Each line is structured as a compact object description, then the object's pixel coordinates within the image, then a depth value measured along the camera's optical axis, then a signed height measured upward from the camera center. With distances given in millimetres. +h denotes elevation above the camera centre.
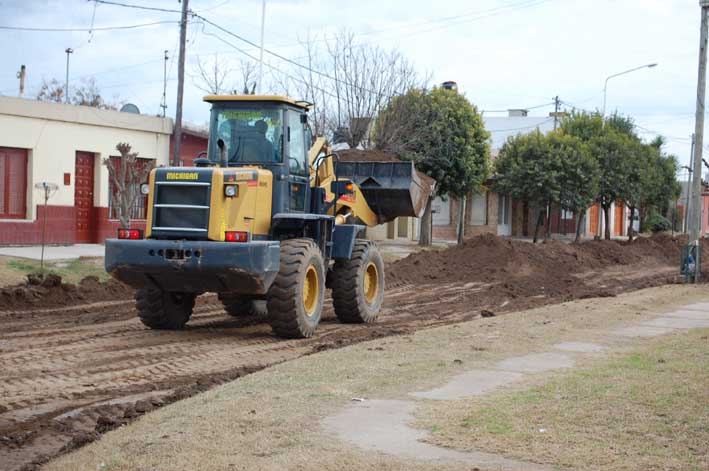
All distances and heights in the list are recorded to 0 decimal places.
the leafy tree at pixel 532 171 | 42719 +2157
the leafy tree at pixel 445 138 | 32188 +2734
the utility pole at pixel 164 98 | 41844 +4845
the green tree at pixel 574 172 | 42812 +2208
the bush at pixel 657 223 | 67875 +27
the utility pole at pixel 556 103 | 72819 +8881
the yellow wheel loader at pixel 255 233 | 12258 -348
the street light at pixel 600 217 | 48419 +303
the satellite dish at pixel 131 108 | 33531 +3314
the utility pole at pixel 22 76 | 45094 +5806
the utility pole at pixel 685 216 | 70931 +629
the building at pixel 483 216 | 48906 +47
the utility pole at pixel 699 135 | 24109 +2272
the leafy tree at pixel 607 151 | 46844 +3485
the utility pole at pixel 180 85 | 26047 +3285
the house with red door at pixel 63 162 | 25422 +1032
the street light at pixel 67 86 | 54331 +6709
